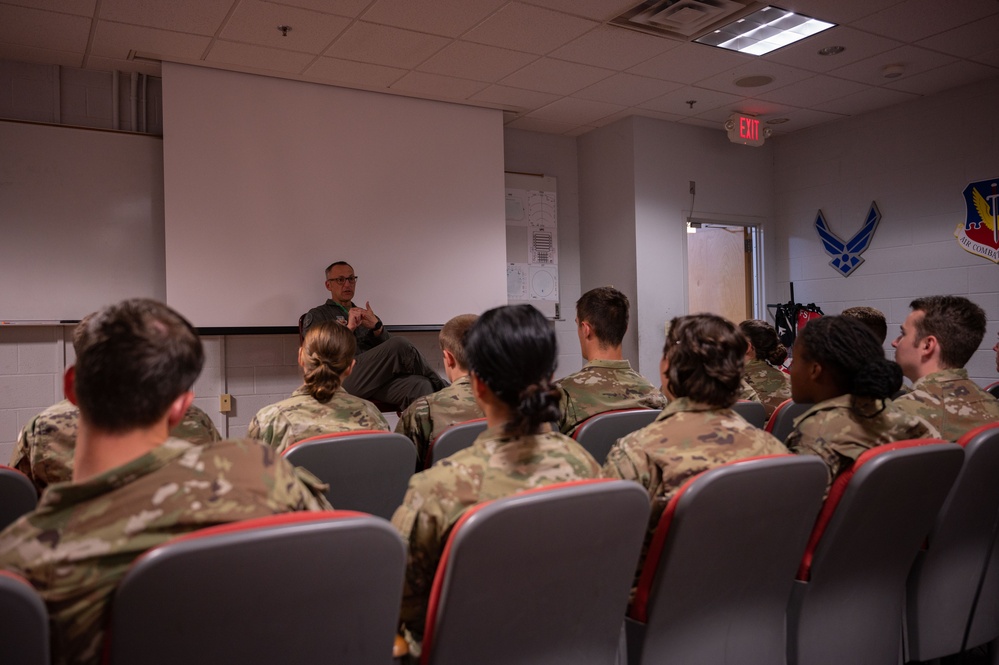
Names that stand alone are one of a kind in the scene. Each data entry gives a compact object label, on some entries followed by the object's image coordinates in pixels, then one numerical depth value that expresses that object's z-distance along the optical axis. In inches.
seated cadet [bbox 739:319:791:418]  121.8
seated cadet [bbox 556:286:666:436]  97.7
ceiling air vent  149.9
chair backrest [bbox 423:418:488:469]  82.6
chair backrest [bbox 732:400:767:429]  95.3
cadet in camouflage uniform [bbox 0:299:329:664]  33.5
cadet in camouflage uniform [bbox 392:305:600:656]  46.8
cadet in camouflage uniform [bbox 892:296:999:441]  84.0
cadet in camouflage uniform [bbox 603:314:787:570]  57.0
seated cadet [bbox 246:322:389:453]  86.0
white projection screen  175.5
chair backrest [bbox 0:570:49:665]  28.7
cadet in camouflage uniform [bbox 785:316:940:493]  64.9
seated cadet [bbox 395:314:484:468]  96.0
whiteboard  162.7
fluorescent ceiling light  158.6
